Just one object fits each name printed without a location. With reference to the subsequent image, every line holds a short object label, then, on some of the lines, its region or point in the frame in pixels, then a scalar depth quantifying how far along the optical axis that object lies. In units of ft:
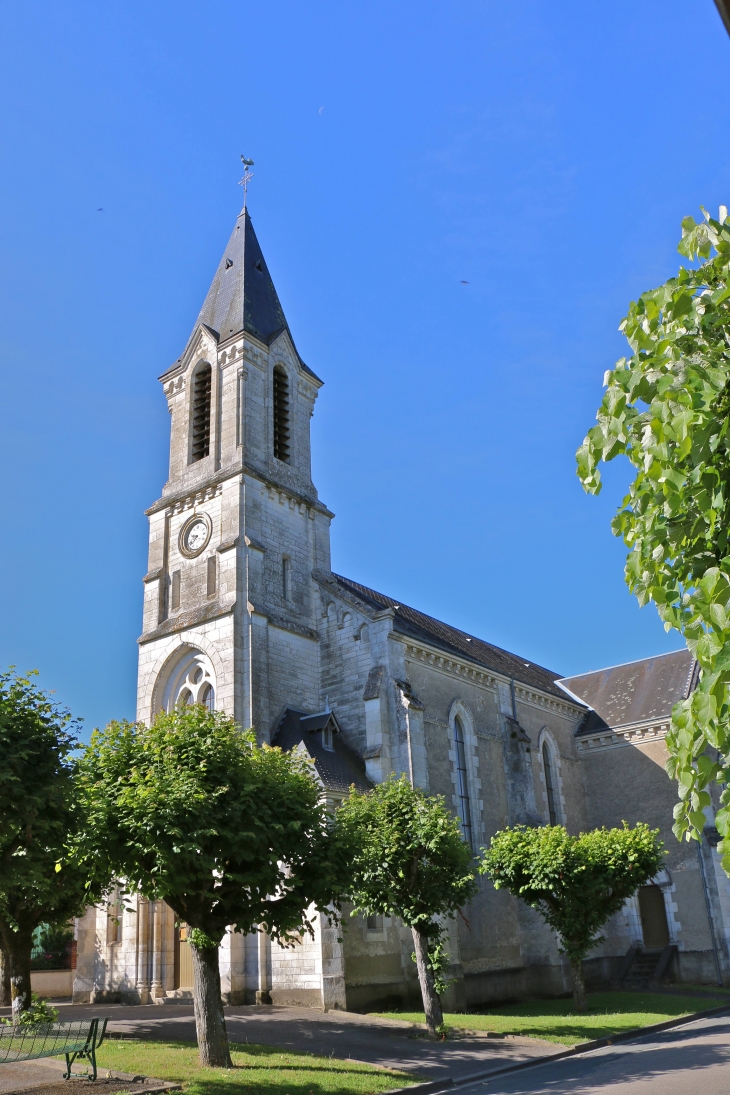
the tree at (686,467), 12.00
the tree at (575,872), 76.28
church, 81.97
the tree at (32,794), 41.07
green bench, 40.37
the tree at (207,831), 46.88
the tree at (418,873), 62.80
